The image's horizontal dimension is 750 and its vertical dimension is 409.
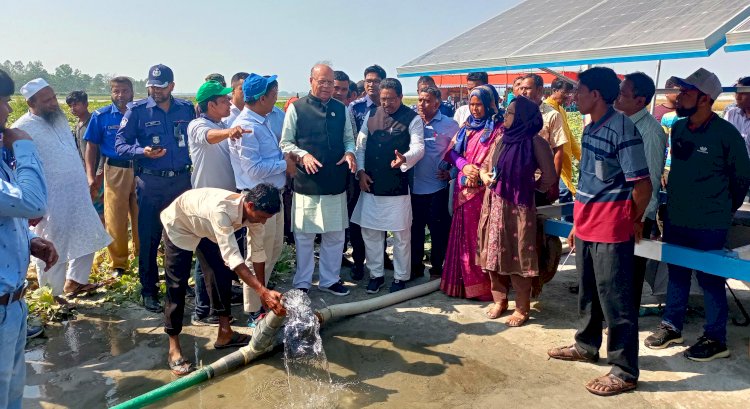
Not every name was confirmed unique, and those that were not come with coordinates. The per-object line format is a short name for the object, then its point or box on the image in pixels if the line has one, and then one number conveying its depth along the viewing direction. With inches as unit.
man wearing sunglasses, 140.0
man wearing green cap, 168.4
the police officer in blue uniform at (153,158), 188.2
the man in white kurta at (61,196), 177.9
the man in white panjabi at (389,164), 197.5
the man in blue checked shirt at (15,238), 85.1
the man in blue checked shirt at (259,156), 169.3
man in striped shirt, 128.0
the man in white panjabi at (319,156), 193.6
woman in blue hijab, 182.1
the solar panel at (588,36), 140.4
